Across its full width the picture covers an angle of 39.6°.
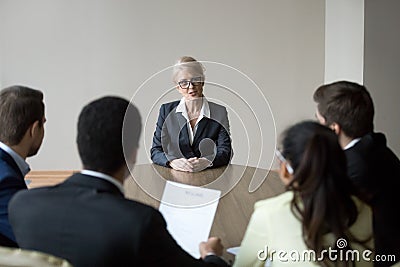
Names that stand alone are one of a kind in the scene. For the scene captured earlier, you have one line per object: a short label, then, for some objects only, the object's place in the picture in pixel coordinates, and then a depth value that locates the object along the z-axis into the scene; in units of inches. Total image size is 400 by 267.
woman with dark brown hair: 52.7
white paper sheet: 69.4
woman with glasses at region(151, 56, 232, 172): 110.2
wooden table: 78.5
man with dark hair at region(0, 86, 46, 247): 80.4
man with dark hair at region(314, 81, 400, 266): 73.0
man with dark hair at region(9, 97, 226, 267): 53.3
